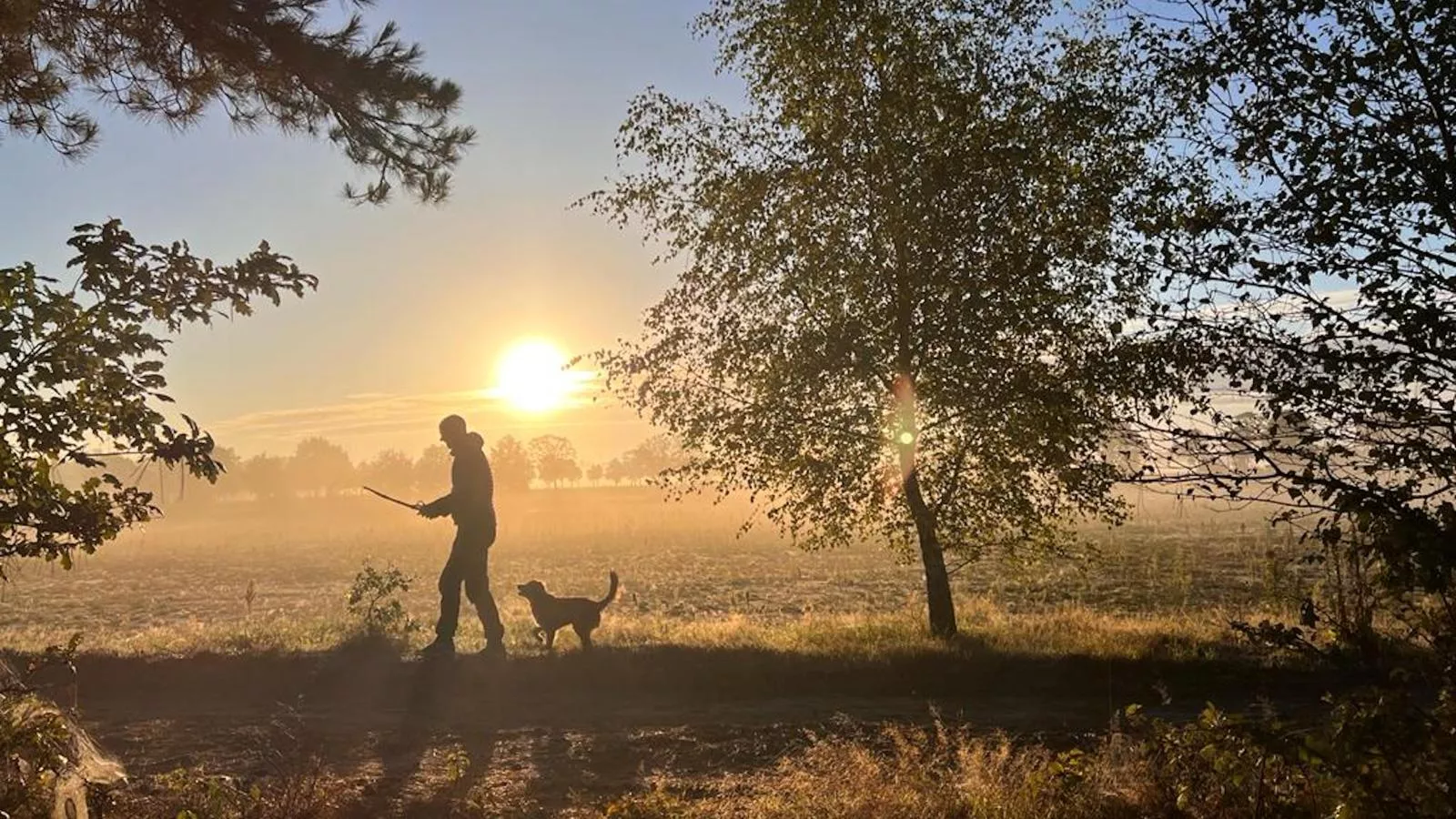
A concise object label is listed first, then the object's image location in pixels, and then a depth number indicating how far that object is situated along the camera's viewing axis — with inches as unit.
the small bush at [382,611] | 504.4
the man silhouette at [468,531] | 434.3
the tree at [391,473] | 6589.6
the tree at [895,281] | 455.2
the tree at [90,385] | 140.0
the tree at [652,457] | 6473.9
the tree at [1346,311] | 153.0
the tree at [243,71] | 292.8
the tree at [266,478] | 6914.4
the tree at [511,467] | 6136.8
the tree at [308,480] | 7642.7
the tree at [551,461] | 7519.7
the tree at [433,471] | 6471.5
